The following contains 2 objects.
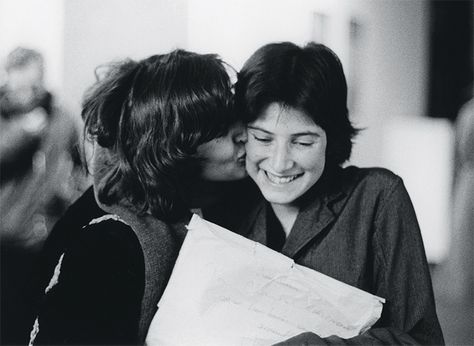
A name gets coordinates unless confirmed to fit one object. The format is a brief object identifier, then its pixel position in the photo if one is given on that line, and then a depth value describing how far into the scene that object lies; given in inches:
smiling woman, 61.9
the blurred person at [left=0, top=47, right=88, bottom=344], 103.6
